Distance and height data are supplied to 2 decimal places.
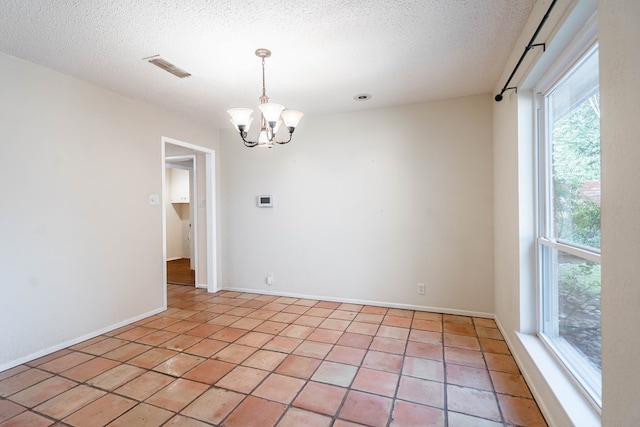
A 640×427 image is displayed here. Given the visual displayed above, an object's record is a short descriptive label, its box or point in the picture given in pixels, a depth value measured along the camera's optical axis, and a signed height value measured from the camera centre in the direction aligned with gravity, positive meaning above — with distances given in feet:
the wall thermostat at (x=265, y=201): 14.02 +0.54
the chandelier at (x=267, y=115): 7.33 +2.46
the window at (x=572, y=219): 5.10 -0.22
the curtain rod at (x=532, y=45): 5.09 +3.27
